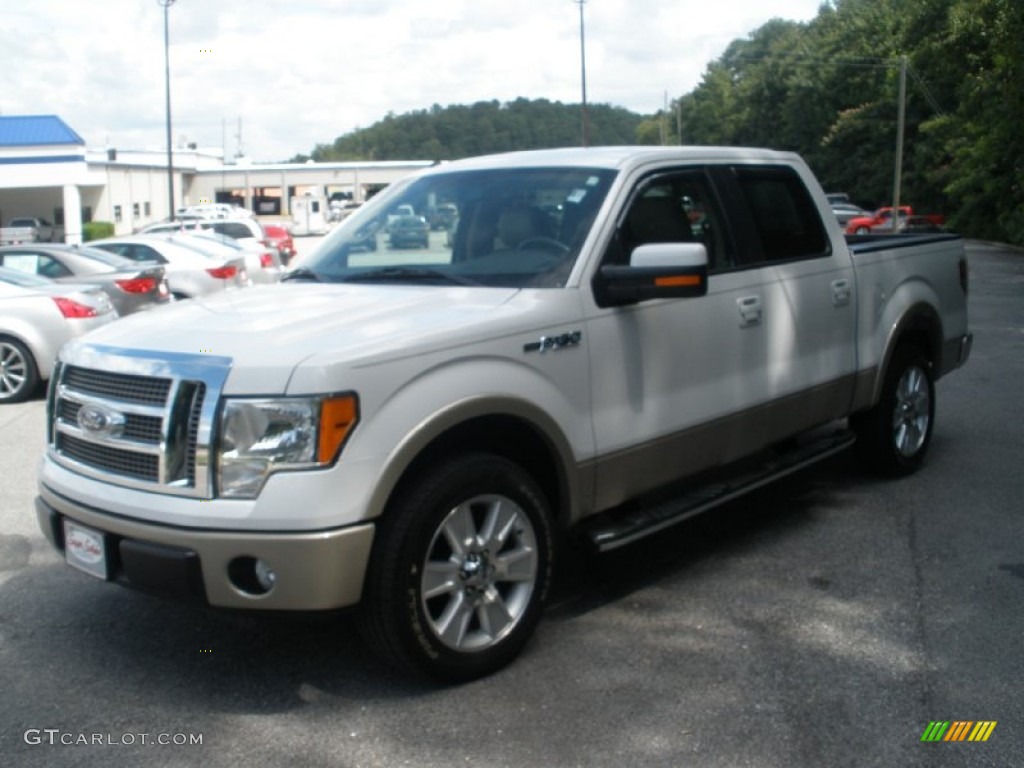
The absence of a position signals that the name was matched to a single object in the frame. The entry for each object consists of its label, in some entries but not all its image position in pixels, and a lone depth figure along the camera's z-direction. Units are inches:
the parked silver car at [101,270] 517.0
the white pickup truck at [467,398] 149.9
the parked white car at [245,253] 751.7
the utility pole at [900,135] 2027.6
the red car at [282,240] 1288.1
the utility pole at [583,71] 1531.7
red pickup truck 1830.7
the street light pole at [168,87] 1654.3
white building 2342.5
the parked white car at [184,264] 687.7
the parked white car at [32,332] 449.1
